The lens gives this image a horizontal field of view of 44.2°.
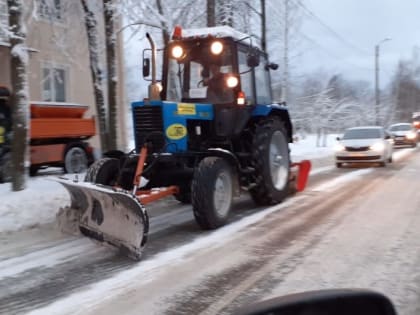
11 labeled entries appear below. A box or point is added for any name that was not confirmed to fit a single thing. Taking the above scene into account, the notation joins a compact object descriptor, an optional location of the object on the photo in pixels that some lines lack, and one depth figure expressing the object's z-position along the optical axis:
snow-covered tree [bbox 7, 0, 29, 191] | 8.79
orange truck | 12.38
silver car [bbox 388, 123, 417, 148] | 29.70
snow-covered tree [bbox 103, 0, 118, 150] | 11.57
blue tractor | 6.66
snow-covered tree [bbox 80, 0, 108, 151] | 11.96
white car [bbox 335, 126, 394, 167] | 16.80
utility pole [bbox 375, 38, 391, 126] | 40.72
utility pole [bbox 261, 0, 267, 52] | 18.32
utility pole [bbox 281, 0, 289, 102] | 26.91
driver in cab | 8.19
